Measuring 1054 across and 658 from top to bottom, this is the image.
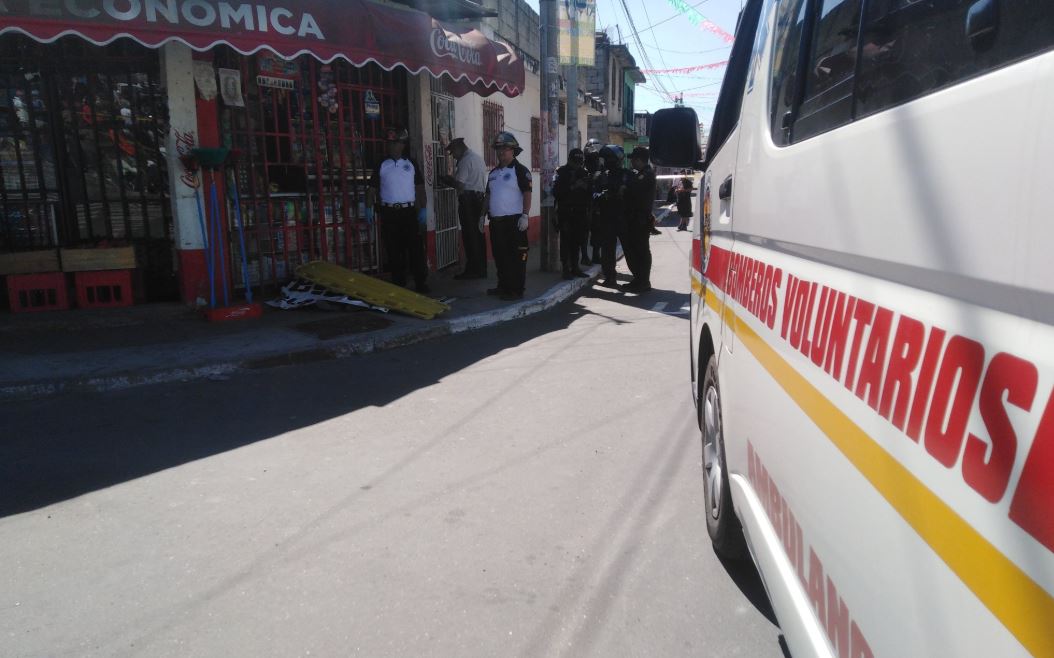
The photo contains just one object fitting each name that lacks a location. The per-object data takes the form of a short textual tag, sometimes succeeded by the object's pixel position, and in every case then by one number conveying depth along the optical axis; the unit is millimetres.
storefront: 7867
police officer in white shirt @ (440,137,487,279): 10367
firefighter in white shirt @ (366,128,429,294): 8883
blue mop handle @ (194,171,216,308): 7383
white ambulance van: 986
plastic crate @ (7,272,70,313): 7430
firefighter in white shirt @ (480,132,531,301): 8852
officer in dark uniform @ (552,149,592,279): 10938
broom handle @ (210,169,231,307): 7418
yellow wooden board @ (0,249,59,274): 7421
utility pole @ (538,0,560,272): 11125
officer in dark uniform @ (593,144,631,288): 10062
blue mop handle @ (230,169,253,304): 7546
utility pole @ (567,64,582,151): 12289
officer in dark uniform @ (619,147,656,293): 10094
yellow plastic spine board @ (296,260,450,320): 8008
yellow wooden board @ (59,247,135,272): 7590
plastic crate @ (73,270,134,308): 7684
